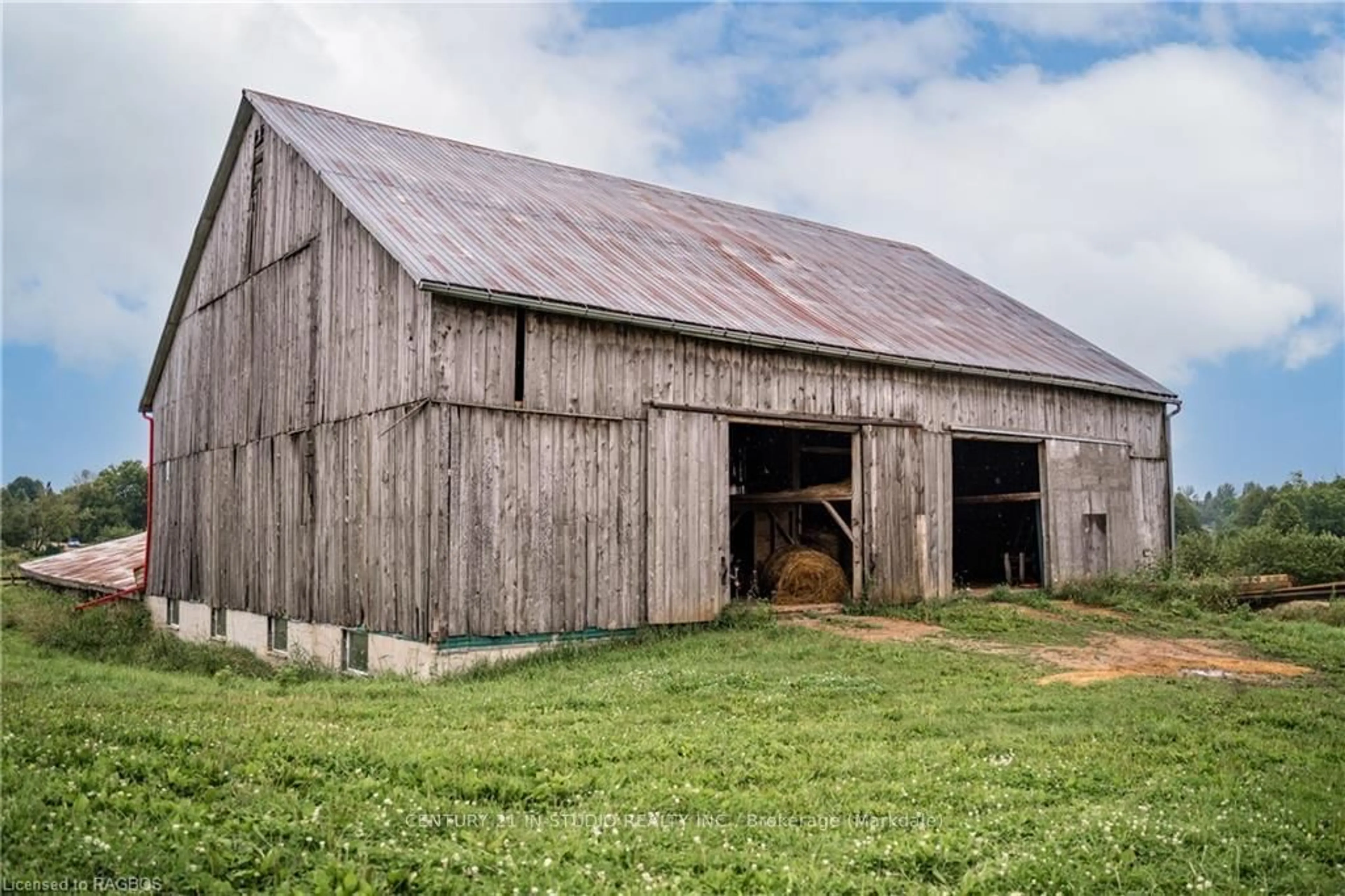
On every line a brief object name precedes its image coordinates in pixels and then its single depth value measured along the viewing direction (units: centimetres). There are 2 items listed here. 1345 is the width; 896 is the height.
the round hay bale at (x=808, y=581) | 1858
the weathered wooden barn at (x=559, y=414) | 1429
